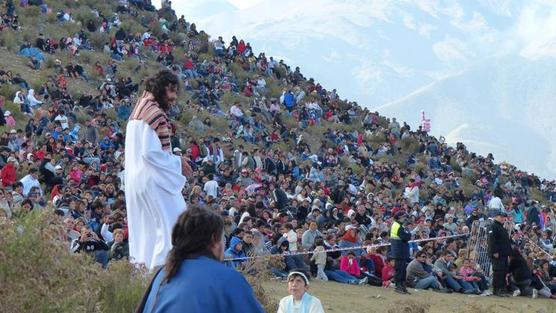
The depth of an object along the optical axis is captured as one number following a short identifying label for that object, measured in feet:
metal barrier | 75.98
